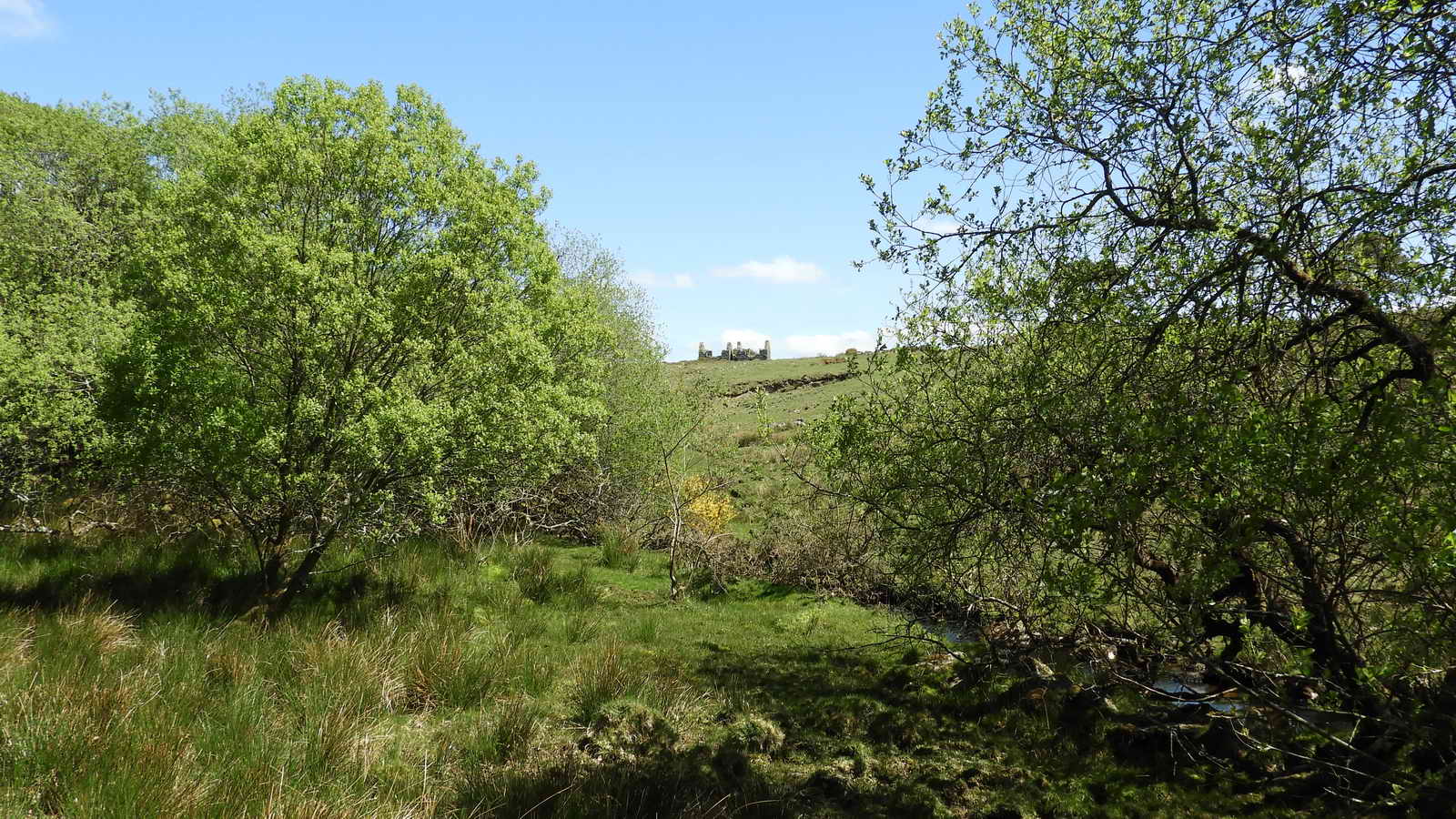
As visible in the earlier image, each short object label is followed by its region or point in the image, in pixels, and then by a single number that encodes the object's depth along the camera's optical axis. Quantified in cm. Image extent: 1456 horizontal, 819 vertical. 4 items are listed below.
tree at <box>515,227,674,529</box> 2188
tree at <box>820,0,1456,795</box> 473
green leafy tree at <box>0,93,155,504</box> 1255
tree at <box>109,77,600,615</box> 1073
